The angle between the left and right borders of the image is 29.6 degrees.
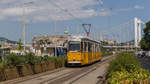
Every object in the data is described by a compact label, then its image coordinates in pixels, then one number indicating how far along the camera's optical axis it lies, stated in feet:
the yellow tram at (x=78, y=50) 104.73
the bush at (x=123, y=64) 44.88
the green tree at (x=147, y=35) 305.96
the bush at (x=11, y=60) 72.38
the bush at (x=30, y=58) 83.54
